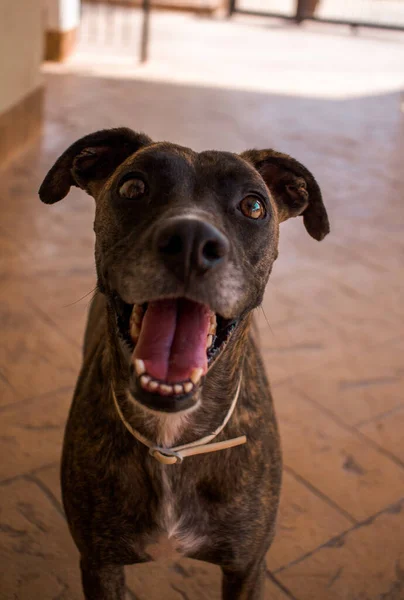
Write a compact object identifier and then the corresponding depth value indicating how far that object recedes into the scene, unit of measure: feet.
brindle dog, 1.50
